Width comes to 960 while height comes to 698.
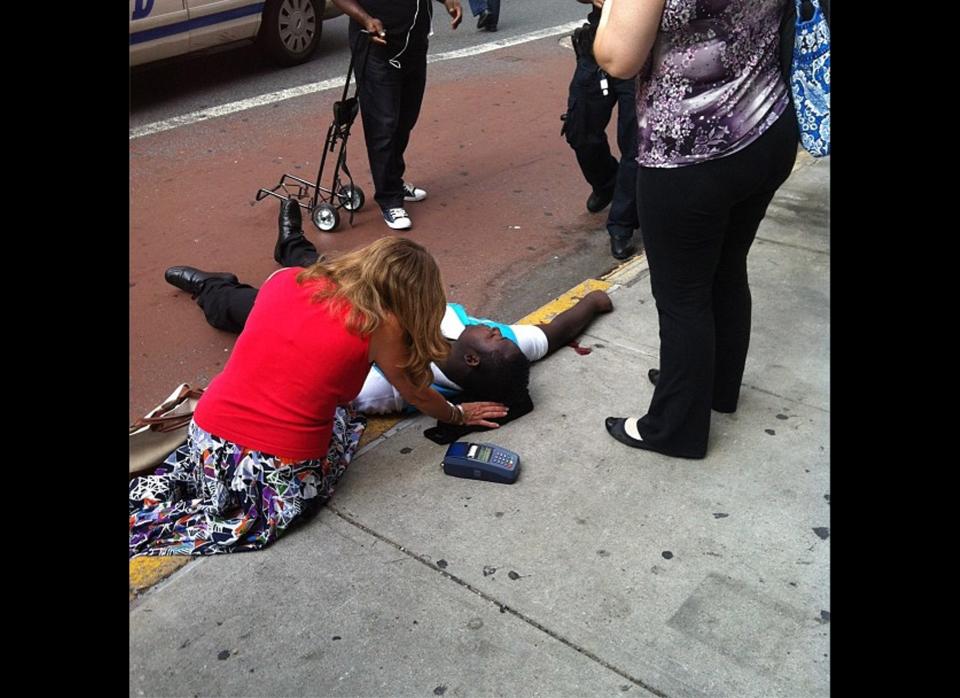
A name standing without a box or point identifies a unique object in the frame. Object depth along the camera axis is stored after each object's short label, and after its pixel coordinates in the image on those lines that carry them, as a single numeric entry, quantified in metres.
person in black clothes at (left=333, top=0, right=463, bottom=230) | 5.32
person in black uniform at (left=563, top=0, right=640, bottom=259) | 5.11
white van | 7.66
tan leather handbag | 3.42
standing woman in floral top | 2.89
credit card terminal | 3.36
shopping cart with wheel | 5.50
